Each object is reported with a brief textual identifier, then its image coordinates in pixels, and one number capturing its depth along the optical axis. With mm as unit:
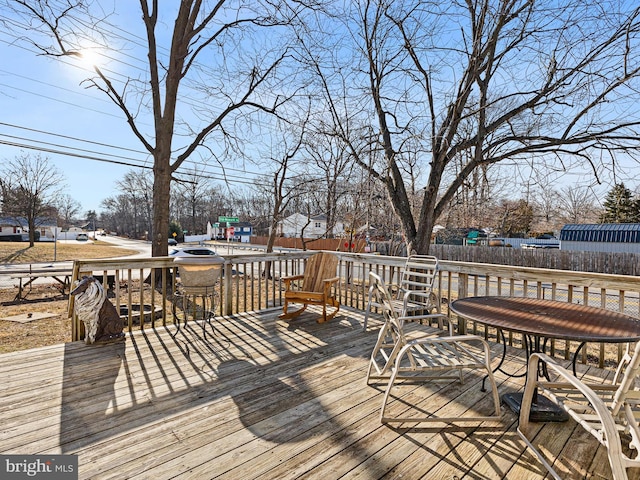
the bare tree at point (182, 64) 6480
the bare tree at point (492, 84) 4535
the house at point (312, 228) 14492
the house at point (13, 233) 35406
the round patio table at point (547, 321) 1781
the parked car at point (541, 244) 21789
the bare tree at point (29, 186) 20177
